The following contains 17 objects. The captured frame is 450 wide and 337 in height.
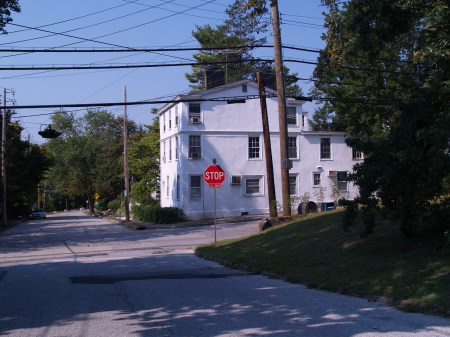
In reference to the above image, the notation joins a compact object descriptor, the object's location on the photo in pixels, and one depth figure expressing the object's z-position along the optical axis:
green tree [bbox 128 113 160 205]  48.16
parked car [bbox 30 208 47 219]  71.62
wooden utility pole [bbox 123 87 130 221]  40.94
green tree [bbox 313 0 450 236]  10.12
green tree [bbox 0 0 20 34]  15.38
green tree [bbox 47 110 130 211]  74.31
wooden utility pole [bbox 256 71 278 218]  25.45
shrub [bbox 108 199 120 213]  64.50
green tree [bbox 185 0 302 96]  54.31
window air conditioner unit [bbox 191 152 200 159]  37.72
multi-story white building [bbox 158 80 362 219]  37.97
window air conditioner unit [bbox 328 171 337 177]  41.38
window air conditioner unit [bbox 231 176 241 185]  38.56
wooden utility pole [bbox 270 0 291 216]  20.16
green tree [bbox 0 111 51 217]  46.08
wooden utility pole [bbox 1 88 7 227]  39.50
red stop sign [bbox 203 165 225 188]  20.83
